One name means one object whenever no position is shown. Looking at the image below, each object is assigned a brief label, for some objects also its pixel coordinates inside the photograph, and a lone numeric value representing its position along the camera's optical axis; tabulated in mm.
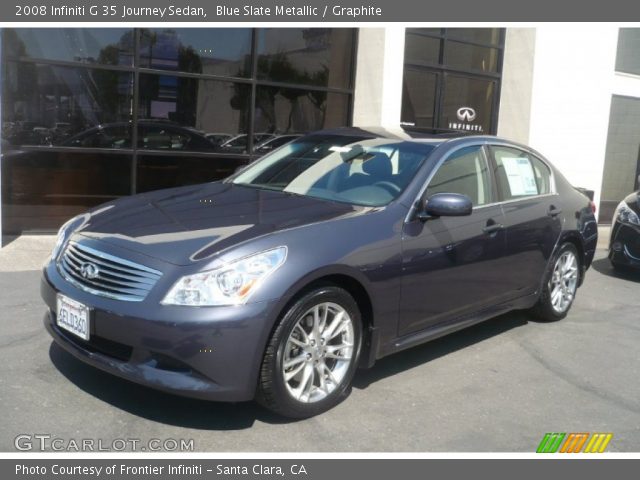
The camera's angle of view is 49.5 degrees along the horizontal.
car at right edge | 7906
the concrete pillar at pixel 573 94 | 12406
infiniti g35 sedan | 3418
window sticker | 5426
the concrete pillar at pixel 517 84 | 12508
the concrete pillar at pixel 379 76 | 10812
